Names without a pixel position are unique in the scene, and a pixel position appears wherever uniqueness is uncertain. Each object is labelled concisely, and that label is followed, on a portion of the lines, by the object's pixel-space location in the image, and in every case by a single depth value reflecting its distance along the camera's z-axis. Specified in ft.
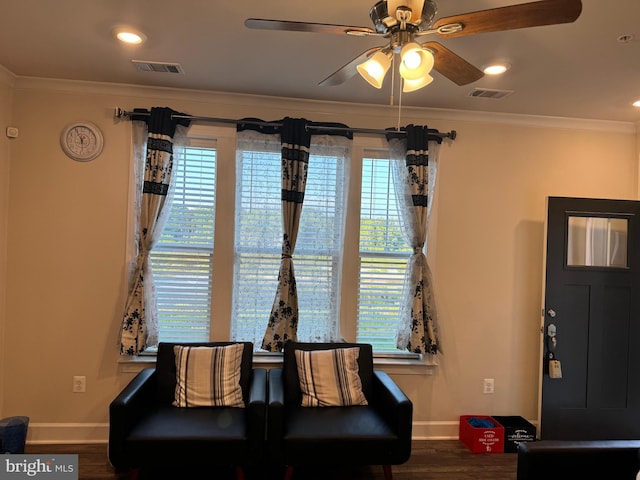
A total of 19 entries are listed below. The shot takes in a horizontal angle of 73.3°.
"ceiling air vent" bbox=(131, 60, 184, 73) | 8.90
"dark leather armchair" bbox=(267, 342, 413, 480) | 7.89
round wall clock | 10.28
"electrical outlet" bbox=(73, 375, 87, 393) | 10.30
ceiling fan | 4.67
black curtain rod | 10.29
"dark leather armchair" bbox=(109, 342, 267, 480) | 7.57
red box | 10.45
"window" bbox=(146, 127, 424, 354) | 10.73
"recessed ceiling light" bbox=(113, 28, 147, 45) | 7.47
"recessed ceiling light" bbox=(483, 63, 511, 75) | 8.34
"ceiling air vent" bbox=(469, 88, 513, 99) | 9.75
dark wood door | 10.82
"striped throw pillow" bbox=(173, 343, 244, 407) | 9.10
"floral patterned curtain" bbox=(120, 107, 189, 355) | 10.00
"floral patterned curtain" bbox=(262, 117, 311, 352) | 10.38
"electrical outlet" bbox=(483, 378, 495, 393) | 11.46
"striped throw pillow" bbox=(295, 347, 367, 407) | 9.36
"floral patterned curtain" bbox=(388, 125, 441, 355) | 10.70
